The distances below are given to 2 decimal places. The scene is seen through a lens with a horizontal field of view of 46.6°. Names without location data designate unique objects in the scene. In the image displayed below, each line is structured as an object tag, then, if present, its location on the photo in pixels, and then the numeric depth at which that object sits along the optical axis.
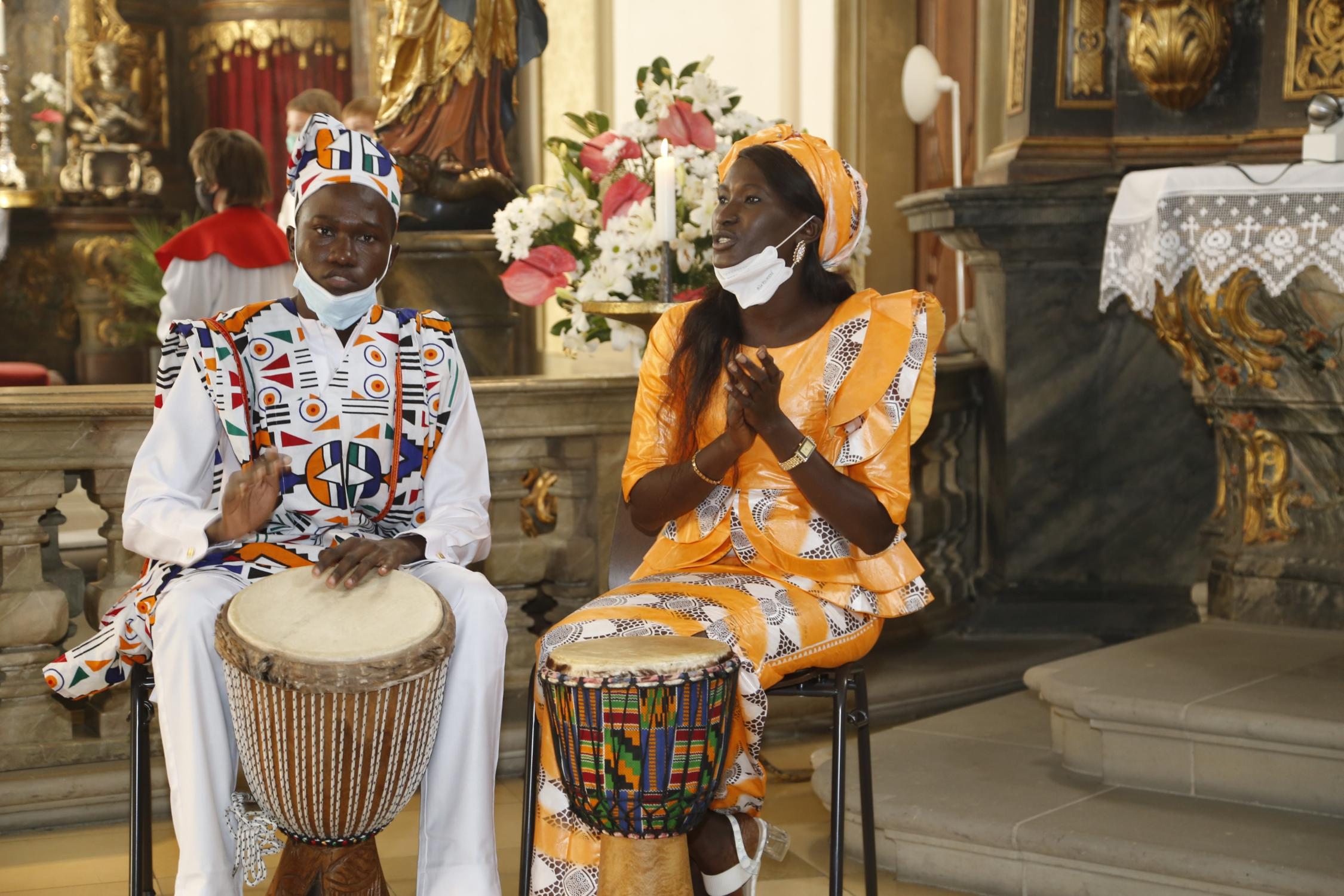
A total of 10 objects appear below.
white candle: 4.11
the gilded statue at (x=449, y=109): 6.89
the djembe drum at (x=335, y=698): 2.55
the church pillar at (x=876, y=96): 8.53
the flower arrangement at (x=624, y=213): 4.35
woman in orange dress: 2.91
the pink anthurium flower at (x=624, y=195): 4.41
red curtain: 14.91
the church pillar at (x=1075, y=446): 5.62
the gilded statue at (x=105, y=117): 13.69
